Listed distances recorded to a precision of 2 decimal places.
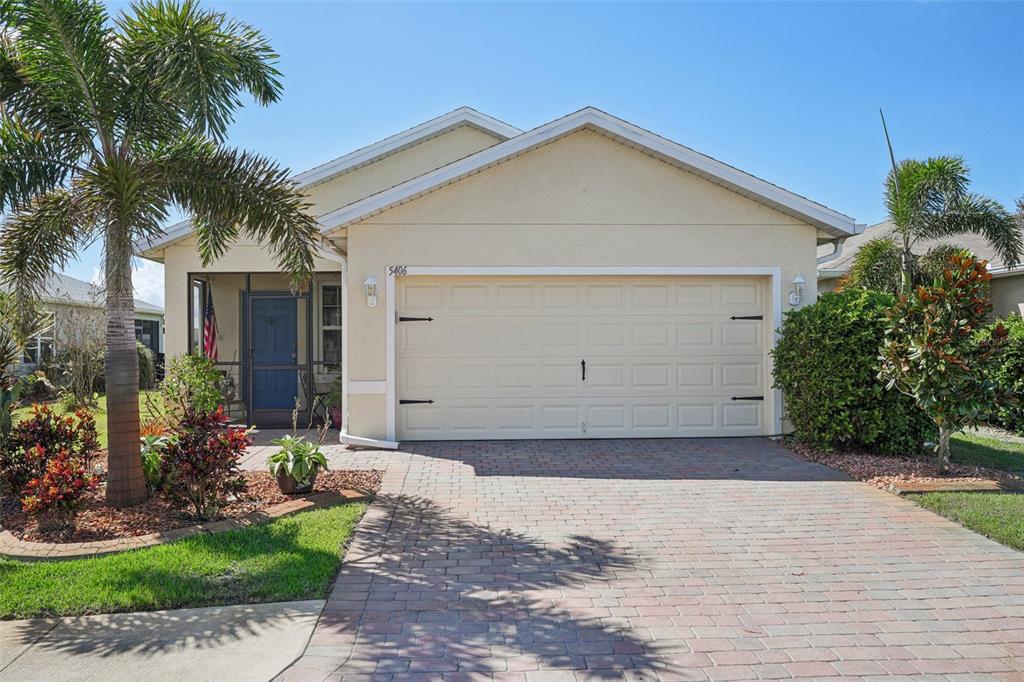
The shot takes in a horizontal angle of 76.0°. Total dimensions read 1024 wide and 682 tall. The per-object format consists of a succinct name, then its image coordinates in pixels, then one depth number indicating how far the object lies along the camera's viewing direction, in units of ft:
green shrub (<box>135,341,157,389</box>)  63.57
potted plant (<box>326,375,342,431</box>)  37.35
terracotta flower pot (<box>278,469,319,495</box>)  21.88
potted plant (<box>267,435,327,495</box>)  21.62
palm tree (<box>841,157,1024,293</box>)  43.62
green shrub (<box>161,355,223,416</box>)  34.73
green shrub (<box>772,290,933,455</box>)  27.73
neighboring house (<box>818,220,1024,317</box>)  43.96
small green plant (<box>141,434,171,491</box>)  21.03
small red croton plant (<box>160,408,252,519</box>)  19.11
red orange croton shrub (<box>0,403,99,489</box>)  21.12
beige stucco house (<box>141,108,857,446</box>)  31.53
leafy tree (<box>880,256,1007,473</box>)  23.40
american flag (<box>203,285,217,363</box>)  40.14
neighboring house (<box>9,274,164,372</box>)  53.31
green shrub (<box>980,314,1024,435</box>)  33.35
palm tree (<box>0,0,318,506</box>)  18.92
